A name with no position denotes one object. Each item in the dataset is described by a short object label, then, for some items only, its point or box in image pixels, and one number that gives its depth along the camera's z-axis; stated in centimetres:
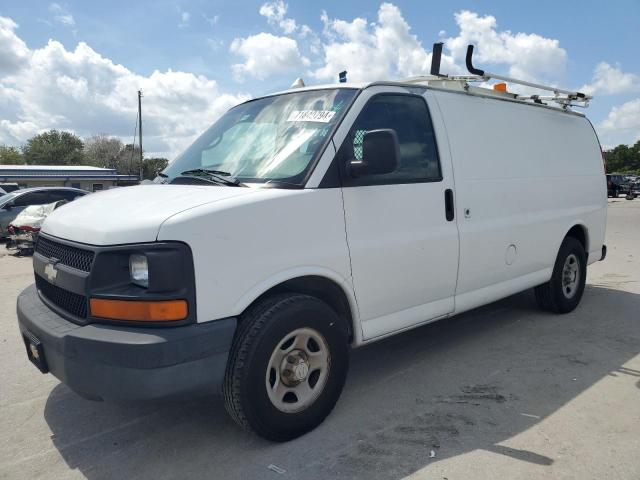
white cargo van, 271
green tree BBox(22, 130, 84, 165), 6950
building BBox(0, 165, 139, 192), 4172
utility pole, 4199
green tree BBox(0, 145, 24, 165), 7344
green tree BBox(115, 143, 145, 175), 6556
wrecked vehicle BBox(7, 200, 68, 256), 1197
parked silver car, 1466
